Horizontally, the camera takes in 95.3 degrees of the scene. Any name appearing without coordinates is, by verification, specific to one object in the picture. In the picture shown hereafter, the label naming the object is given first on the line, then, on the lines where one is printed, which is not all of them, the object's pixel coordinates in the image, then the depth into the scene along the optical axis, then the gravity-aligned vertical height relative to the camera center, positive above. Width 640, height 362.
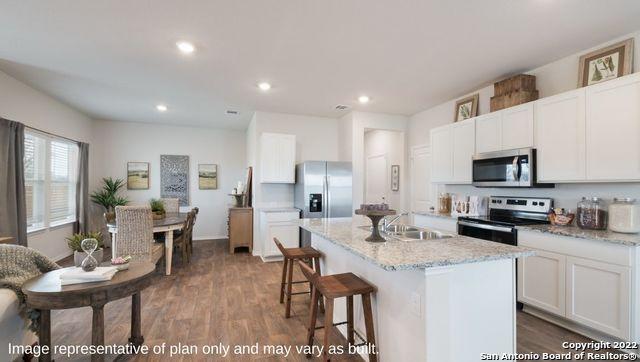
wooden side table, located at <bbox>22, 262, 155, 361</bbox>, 1.75 -0.70
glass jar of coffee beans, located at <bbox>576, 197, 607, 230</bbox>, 2.63 -0.29
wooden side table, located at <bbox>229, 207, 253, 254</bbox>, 5.50 -0.88
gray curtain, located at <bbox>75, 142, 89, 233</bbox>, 5.43 -0.24
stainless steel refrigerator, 4.98 -0.14
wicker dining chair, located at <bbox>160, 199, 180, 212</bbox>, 5.79 -0.47
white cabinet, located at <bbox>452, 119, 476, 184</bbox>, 3.85 +0.45
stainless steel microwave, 3.10 +0.16
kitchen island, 1.57 -0.69
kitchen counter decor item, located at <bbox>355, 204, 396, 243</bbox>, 1.99 -0.22
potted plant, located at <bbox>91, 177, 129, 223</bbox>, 5.89 -0.29
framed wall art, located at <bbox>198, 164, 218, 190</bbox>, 6.91 +0.13
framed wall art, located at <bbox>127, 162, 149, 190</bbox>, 6.45 +0.13
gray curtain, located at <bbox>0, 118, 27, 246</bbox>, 3.47 -0.02
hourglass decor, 1.99 -0.51
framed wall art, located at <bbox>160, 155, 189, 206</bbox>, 6.66 +0.10
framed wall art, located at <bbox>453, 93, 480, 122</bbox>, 4.07 +1.07
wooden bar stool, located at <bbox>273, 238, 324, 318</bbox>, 2.85 -0.74
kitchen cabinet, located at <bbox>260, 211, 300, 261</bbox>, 4.94 -0.86
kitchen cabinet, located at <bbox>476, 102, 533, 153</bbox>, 3.15 +0.62
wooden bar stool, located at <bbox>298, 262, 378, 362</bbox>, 1.91 -0.73
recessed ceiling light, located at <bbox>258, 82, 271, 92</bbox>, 3.93 +1.31
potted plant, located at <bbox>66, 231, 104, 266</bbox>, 2.21 -0.56
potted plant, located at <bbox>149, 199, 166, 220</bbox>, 4.70 -0.47
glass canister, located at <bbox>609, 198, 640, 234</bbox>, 2.38 -0.28
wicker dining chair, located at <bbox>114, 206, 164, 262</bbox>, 3.64 -0.65
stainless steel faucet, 2.71 -0.41
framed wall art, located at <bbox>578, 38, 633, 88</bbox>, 2.60 +1.11
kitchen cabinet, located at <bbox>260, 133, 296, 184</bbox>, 5.17 +0.44
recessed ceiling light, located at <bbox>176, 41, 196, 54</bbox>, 2.77 +1.31
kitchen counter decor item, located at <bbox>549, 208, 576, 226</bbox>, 2.89 -0.34
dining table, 3.85 -0.65
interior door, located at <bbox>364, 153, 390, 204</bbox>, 6.59 +0.09
